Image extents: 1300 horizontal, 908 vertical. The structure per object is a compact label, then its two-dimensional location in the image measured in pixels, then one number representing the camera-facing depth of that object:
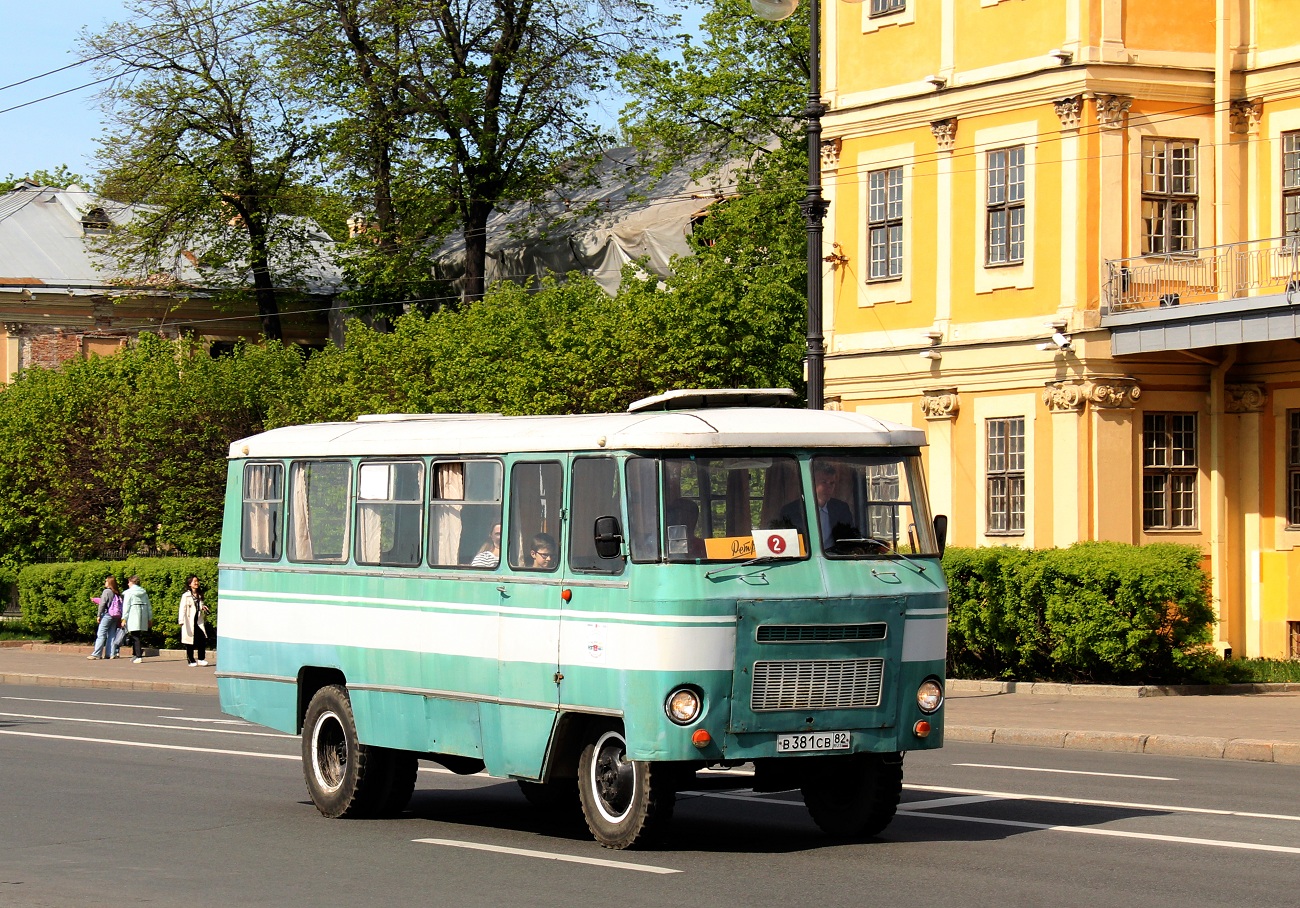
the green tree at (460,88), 52.72
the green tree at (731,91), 48.97
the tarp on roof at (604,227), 50.09
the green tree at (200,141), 55.69
